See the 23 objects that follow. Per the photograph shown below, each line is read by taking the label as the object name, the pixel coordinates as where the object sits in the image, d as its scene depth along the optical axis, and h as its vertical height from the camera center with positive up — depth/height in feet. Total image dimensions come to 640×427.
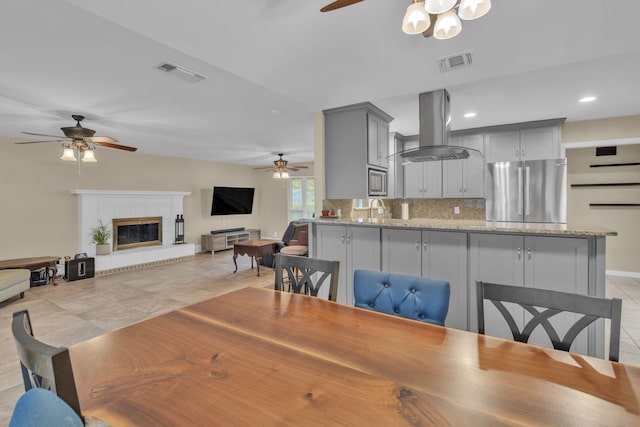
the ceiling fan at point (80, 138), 13.41 +3.41
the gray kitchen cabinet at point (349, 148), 12.23 +2.71
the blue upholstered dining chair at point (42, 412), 1.77 -1.18
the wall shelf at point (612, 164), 16.37 +2.62
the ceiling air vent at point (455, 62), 7.86 +4.06
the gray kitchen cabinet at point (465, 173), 16.05 +2.14
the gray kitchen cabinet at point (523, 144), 14.56 +3.40
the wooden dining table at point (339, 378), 2.43 -1.59
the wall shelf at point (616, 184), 16.44 +1.54
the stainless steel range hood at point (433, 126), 10.49 +3.08
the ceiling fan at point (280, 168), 23.04 +3.46
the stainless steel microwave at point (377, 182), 12.55 +1.35
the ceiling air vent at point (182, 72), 8.76 +4.28
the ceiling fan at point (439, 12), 4.27 +2.96
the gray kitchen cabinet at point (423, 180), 17.22 +1.90
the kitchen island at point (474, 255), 7.50 -1.27
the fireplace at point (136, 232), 21.26 -1.32
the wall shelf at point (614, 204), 16.43 +0.43
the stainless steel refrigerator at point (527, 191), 14.11 +1.04
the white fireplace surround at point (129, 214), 19.40 +0.01
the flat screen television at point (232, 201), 27.73 +1.26
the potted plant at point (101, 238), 19.49 -1.52
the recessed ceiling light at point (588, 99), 11.31 +4.29
